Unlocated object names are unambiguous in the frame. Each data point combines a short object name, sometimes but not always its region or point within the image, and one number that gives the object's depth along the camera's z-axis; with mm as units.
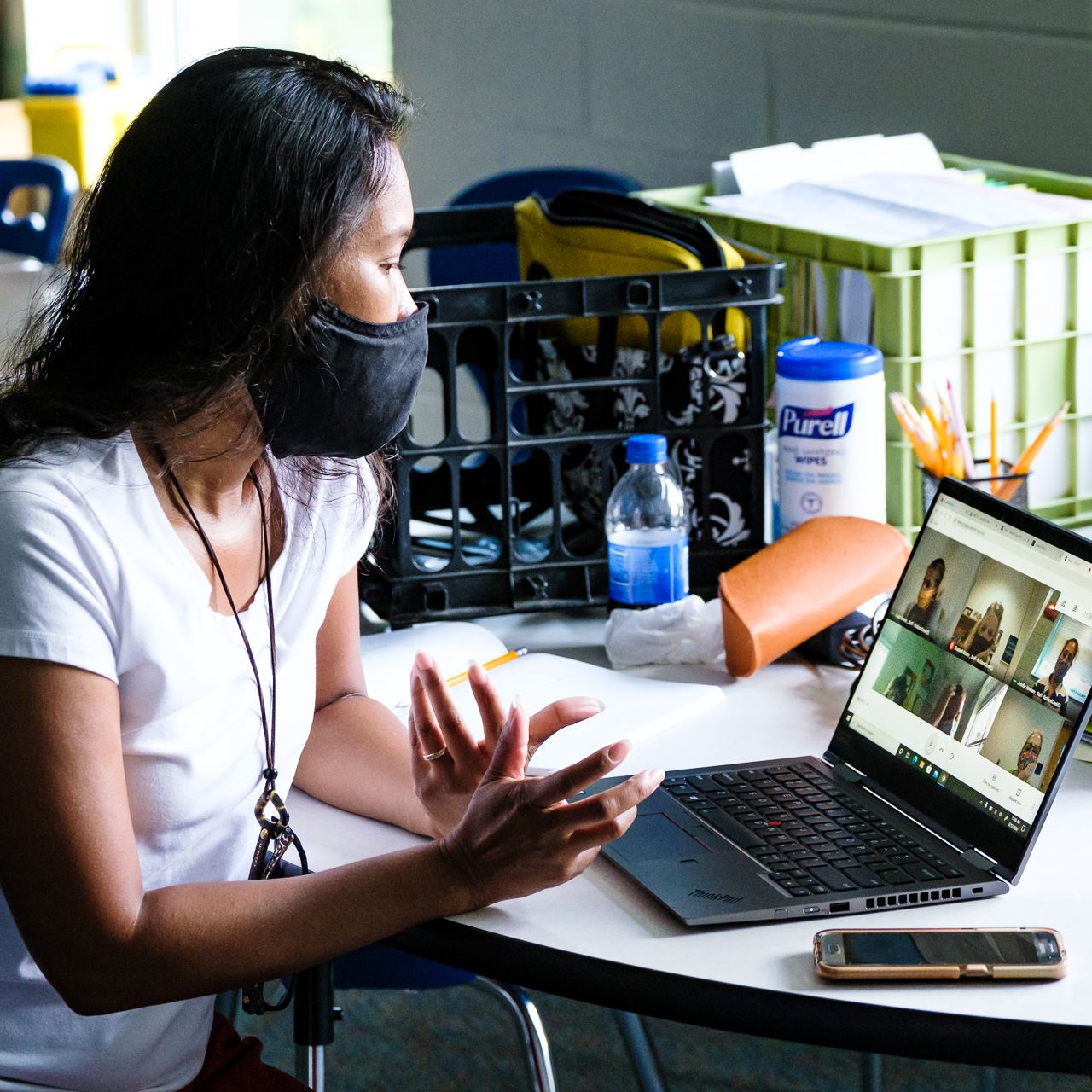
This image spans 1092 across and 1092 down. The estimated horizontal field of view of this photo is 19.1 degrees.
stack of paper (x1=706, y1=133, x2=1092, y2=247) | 2907
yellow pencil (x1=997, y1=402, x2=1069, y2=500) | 2778
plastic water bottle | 2705
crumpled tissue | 2661
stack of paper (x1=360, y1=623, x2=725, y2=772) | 2515
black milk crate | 2744
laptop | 2263
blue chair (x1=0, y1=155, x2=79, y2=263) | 4840
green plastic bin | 2855
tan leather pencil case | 2613
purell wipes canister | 2736
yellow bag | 2818
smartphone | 2167
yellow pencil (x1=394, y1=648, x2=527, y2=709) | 2637
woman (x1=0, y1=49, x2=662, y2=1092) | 2224
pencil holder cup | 2766
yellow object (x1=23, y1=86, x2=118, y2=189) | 7921
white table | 2135
